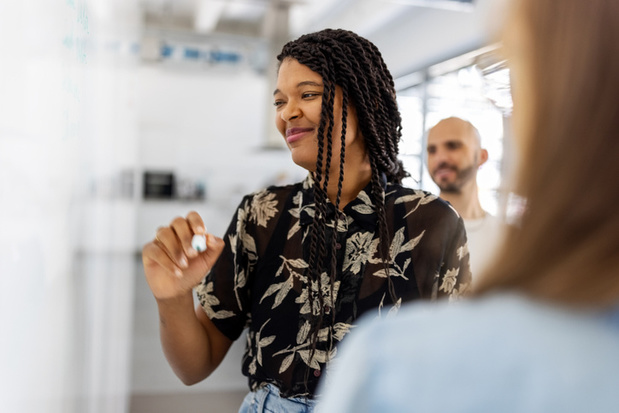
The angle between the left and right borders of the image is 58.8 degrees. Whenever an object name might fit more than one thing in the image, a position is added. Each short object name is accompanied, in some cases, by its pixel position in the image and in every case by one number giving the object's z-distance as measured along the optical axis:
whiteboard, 0.61
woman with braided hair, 0.96
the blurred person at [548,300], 0.30
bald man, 1.19
